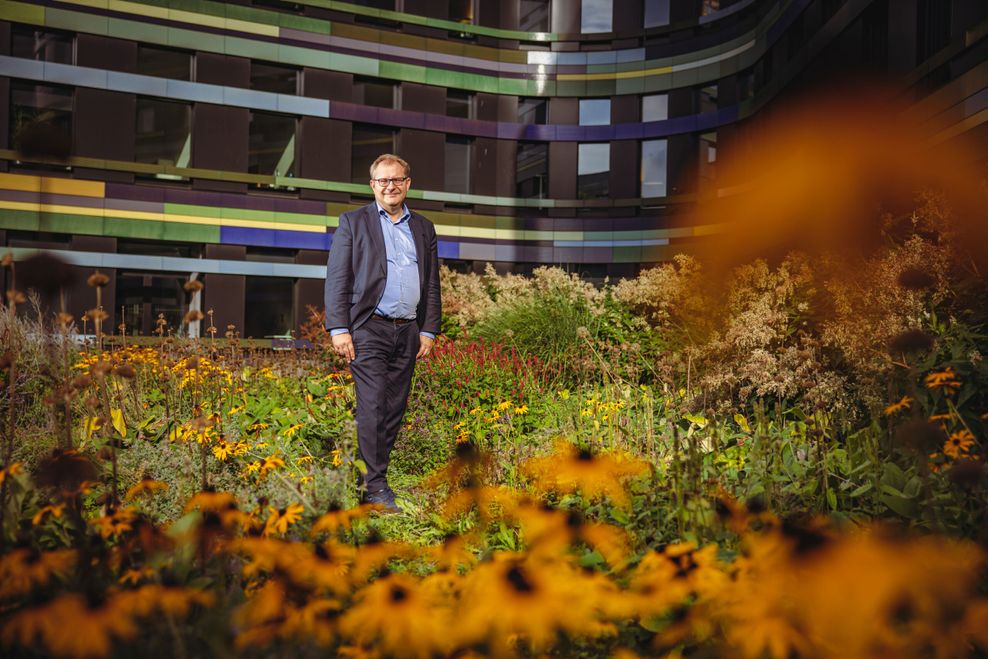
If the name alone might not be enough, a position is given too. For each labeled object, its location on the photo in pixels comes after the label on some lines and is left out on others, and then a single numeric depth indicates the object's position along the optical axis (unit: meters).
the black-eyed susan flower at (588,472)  2.73
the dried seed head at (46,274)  2.55
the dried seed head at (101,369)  3.15
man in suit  4.96
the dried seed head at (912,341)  2.86
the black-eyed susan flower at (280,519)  2.48
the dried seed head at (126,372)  2.98
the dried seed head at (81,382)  3.07
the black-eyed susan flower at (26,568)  1.97
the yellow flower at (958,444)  3.23
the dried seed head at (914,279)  3.23
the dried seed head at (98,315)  3.51
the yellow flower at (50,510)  2.45
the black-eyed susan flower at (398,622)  1.77
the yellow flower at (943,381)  3.63
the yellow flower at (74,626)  1.64
